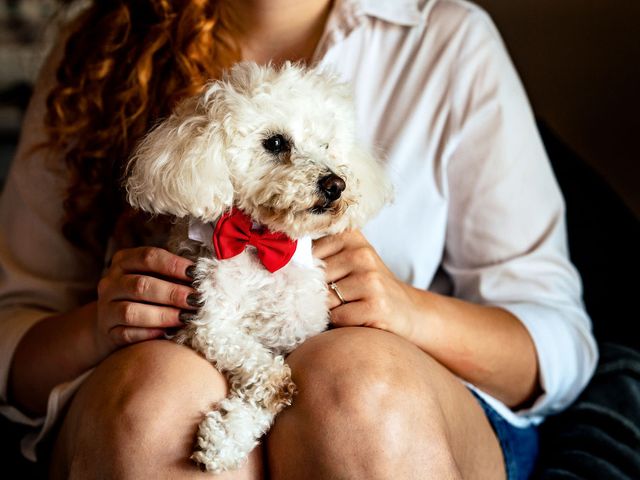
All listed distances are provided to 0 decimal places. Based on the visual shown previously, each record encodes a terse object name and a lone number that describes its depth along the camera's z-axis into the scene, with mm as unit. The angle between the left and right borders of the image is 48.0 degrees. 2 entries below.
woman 1121
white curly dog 958
